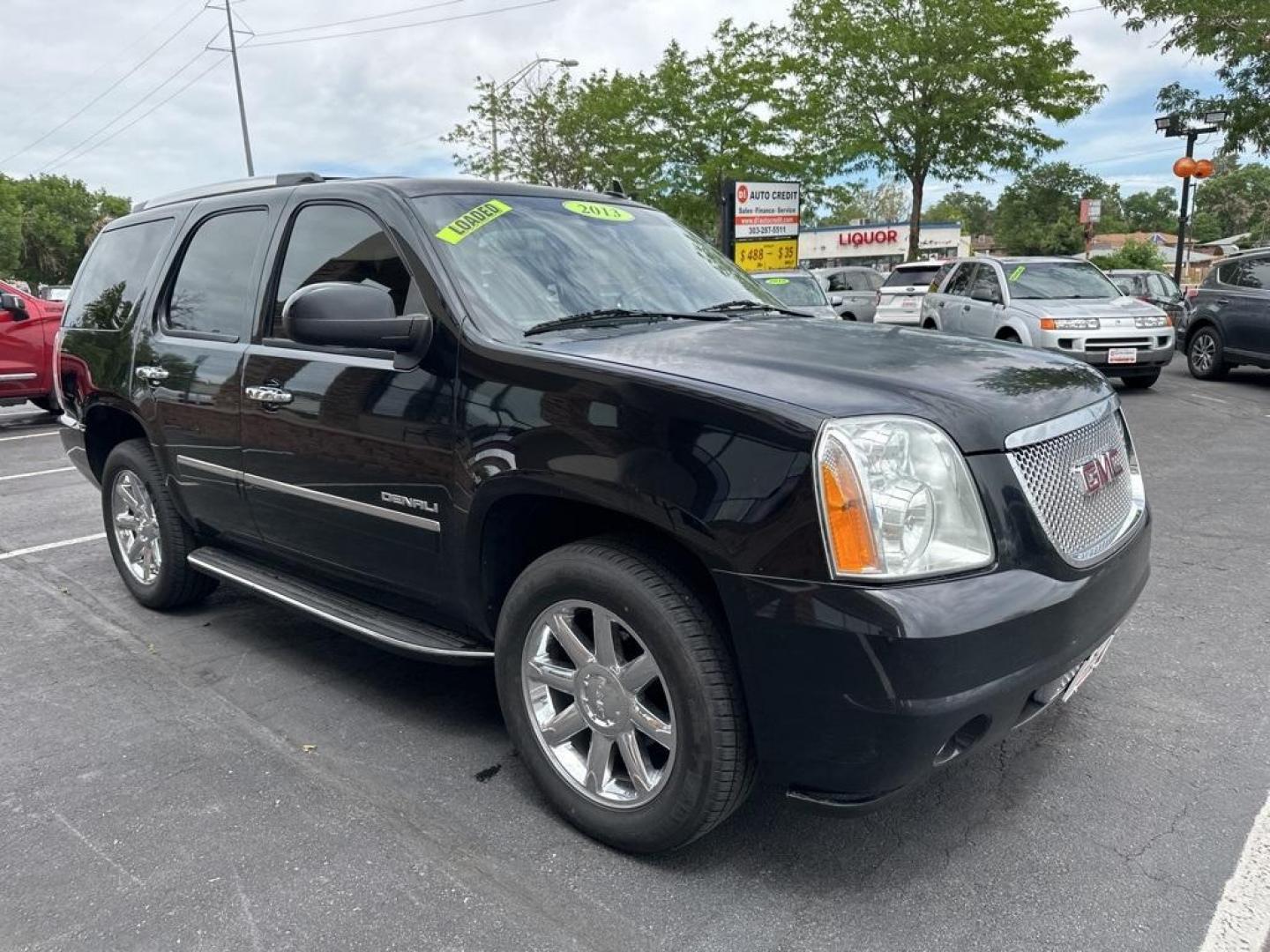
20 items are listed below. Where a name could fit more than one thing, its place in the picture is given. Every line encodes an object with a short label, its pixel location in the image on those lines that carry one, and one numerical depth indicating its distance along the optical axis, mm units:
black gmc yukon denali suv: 2141
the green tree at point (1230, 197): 87938
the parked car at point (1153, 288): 17484
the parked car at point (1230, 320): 11555
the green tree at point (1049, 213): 65562
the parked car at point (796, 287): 12547
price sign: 14531
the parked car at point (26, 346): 11305
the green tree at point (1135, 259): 53969
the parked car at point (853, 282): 22047
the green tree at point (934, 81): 19844
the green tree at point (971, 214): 100062
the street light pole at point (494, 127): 31234
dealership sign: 14305
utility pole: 29625
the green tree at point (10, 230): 55094
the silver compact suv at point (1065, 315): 10891
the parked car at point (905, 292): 18609
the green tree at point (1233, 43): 15047
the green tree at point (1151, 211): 113312
